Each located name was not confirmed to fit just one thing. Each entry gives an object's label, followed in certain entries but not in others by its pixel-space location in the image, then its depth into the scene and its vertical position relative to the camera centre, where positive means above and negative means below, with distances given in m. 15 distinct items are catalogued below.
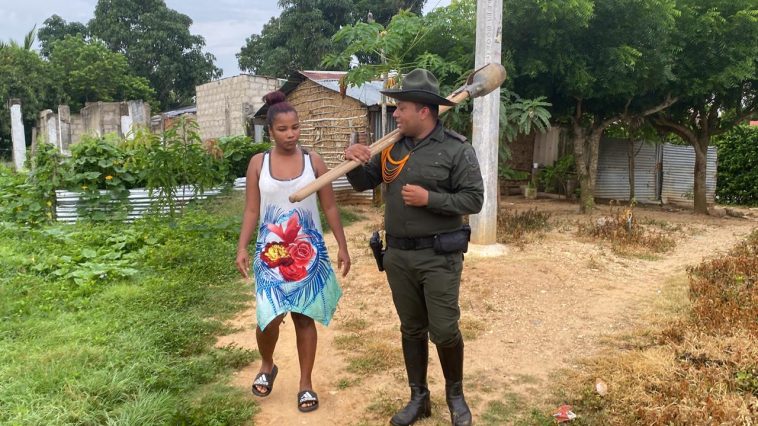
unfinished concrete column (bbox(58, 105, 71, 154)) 19.20 +1.16
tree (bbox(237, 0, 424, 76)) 28.58 +6.71
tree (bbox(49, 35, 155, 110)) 25.84 +4.09
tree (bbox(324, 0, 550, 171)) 8.08 +1.62
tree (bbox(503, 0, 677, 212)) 8.58 +1.82
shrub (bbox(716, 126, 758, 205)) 14.92 -0.08
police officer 2.72 -0.20
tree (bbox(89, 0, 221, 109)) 33.06 +6.75
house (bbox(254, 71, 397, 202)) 12.57 +1.11
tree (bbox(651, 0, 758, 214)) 9.62 +1.89
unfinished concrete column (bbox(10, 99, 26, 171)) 18.19 +0.87
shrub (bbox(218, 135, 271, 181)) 9.84 +0.17
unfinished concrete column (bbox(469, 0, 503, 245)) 6.73 +0.46
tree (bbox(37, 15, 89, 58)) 36.23 +8.21
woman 3.02 -0.39
